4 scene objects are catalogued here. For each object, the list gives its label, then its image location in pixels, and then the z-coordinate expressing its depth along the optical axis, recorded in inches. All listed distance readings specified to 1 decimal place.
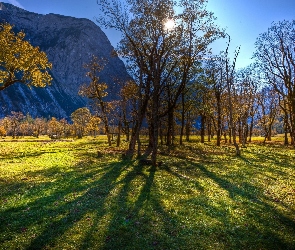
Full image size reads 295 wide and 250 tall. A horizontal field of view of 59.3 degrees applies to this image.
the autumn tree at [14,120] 5650.1
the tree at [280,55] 1818.4
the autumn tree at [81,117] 5255.9
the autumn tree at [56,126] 6440.9
